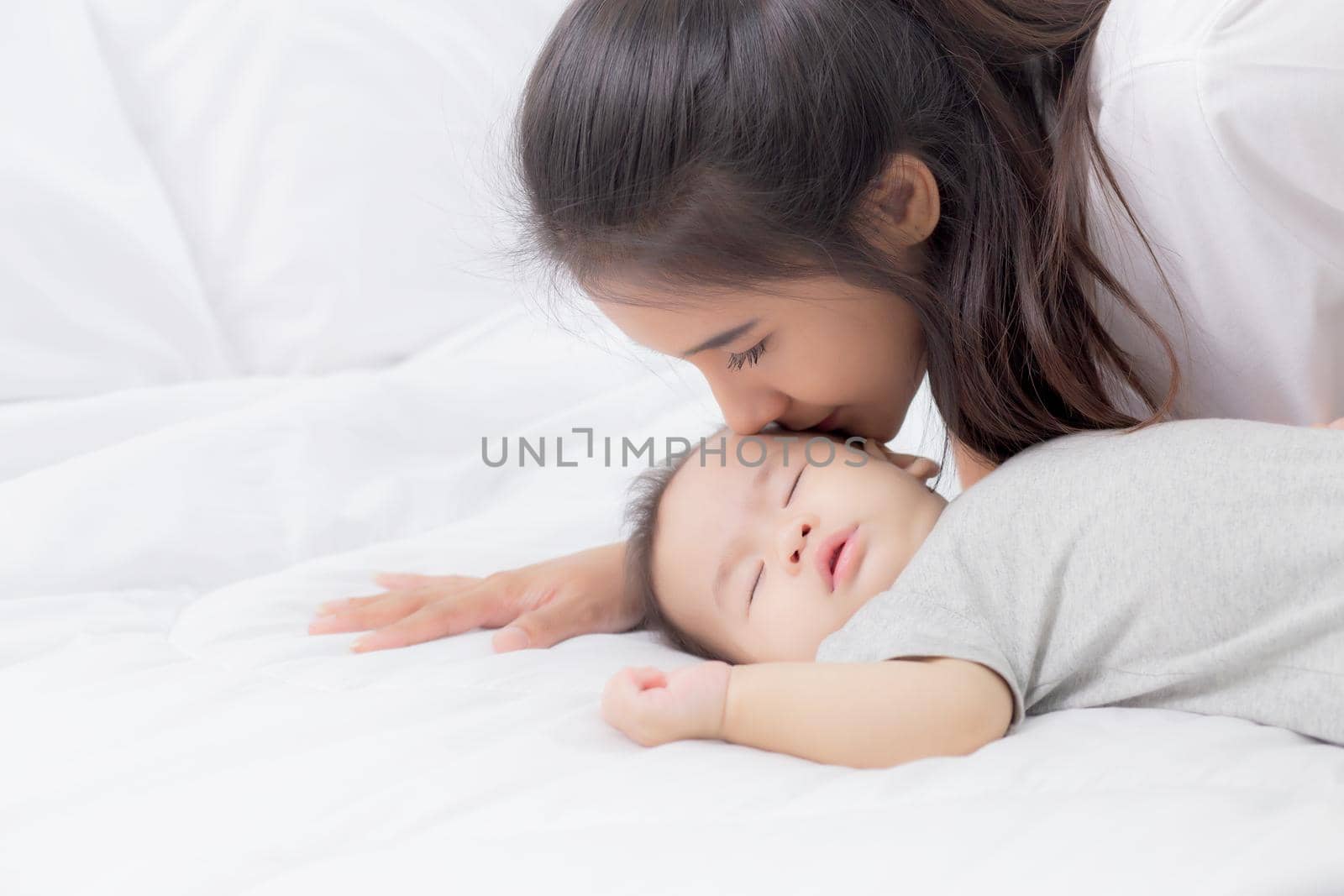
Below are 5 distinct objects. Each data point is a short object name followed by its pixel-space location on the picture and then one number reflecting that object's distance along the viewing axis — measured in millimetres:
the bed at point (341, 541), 644
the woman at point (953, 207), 969
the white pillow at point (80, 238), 1775
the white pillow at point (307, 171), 1979
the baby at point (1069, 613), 798
